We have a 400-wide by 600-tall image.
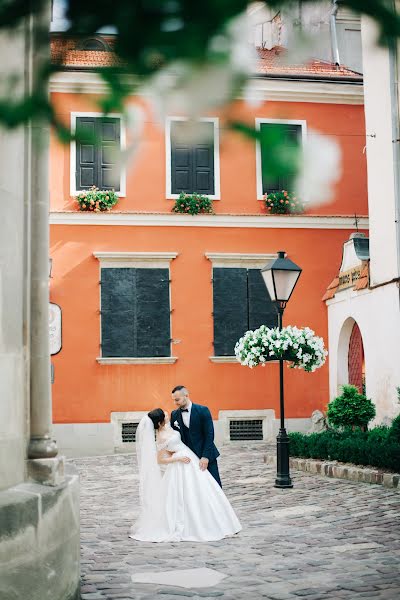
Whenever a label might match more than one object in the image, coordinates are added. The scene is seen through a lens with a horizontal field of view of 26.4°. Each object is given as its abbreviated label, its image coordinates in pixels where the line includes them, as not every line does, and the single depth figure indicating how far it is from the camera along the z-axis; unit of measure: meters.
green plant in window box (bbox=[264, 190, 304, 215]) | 19.25
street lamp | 12.40
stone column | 5.41
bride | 8.74
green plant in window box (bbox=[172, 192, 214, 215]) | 18.94
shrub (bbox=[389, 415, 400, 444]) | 12.53
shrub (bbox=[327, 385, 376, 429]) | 14.88
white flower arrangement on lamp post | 12.67
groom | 9.29
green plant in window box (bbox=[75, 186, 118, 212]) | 18.58
